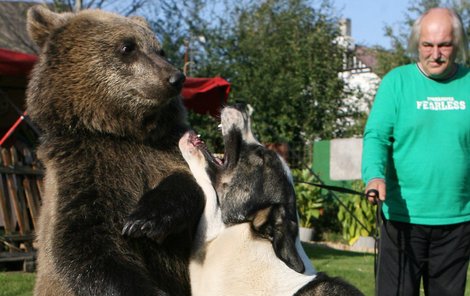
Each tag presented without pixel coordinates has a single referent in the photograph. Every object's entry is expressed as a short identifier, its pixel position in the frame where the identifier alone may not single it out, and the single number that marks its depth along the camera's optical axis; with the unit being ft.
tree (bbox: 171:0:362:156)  73.72
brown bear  10.71
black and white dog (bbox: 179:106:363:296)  12.26
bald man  15.26
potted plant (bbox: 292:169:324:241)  51.08
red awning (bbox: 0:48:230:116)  33.50
